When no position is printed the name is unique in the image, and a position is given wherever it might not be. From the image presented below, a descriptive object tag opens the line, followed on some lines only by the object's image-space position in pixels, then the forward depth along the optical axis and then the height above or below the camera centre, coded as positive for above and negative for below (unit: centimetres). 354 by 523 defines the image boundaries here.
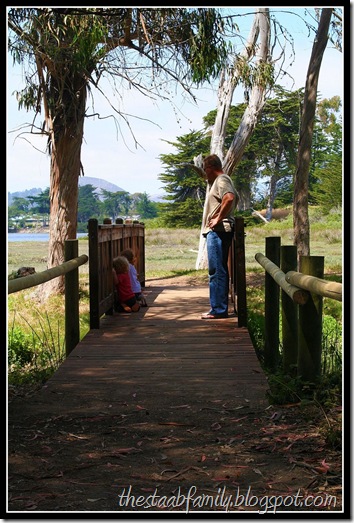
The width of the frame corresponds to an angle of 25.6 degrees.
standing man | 801 +8
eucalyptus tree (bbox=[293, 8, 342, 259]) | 1544 +190
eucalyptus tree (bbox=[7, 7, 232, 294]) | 1029 +253
